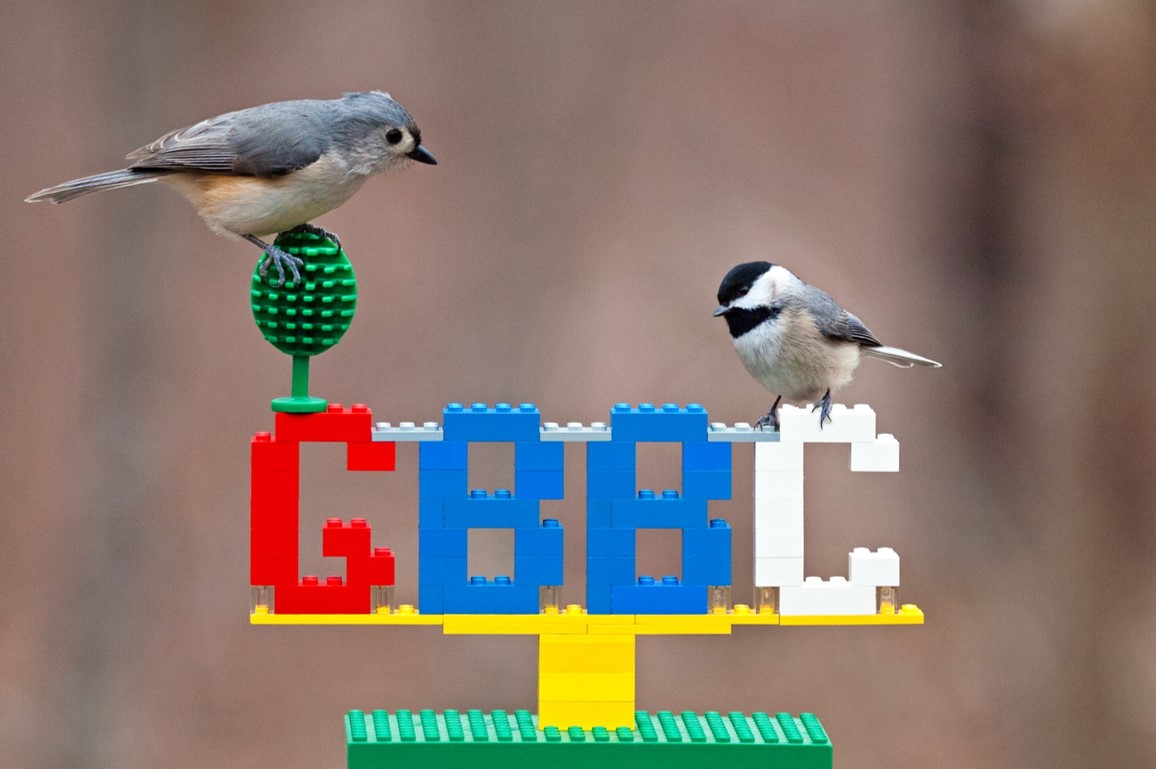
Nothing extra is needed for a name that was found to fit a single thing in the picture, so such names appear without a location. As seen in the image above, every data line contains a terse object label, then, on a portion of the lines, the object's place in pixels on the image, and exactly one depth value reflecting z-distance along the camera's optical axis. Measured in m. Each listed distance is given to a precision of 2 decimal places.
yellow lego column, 7.04
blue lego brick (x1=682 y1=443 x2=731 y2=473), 6.99
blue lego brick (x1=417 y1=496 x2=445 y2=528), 6.92
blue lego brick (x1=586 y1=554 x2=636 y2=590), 6.98
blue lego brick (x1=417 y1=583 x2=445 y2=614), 6.90
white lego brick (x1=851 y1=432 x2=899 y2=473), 7.02
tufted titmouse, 6.82
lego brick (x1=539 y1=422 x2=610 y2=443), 6.95
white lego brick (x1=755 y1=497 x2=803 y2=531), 7.00
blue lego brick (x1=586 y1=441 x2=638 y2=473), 6.96
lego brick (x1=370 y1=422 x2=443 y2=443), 6.90
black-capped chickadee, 7.19
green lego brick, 6.74
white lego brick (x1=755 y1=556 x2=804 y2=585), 6.98
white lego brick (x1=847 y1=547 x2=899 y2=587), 7.01
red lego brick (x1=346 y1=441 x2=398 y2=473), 6.91
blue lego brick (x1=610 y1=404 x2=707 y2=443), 6.95
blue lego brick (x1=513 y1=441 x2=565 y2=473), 6.93
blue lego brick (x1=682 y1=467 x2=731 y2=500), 7.00
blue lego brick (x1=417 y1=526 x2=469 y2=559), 6.92
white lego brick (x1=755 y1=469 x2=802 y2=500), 7.00
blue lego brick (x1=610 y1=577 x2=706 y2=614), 6.98
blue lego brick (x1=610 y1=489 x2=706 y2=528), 6.96
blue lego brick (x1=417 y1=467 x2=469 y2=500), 6.92
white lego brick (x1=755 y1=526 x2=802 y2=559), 6.98
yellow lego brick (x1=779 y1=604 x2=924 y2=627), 6.99
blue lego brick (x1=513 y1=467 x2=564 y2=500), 6.94
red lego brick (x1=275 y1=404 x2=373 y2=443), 6.89
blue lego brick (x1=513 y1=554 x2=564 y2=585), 6.95
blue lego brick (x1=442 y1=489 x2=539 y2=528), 6.93
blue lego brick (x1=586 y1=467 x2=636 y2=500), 6.97
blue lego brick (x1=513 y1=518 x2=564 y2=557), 6.95
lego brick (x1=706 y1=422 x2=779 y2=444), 7.00
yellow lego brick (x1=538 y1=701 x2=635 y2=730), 7.07
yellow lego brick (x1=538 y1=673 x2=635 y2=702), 7.05
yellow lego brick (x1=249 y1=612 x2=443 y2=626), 6.87
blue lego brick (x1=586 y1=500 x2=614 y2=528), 6.97
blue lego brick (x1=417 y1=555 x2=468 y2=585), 6.92
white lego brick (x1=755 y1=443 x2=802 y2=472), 7.00
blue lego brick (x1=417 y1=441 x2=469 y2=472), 6.91
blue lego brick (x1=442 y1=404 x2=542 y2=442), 6.91
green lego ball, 6.82
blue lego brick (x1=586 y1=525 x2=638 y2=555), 6.97
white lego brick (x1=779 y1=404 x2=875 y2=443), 6.99
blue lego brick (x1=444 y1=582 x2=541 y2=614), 6.92
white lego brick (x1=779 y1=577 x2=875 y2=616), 6.98
